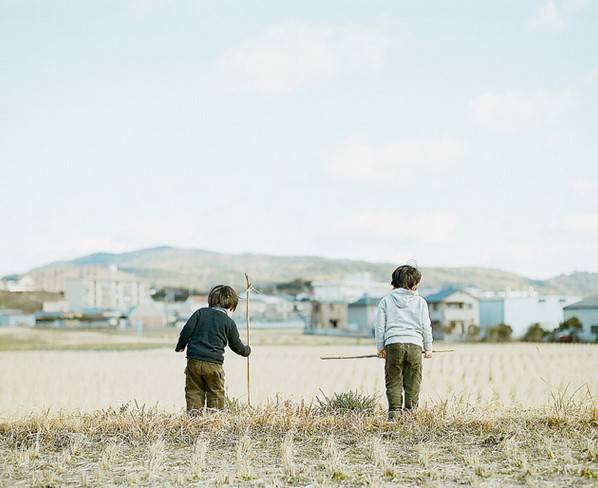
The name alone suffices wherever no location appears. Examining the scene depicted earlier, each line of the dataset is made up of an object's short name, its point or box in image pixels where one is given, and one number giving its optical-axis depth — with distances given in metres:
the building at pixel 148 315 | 87.81
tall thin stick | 6.55
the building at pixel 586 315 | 43.59
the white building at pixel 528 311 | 52.65
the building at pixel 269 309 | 89.75
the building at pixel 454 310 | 53.53
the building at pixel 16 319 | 93.25
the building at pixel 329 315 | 67.75
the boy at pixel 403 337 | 6.11
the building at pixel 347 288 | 85.53
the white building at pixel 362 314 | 60.51
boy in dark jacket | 6.12
